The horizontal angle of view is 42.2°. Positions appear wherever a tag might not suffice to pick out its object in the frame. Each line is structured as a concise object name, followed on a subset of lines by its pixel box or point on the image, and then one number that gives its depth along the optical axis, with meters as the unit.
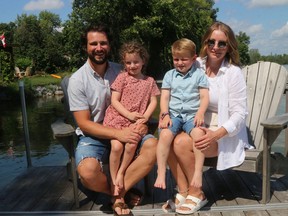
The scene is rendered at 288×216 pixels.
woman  2.59
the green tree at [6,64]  20.73
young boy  2.56
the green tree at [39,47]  35.50
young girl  2.70
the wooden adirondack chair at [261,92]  3.35
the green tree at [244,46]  60.38
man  2.60
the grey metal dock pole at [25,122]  4.04
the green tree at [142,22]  25.14
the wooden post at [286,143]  3.83
